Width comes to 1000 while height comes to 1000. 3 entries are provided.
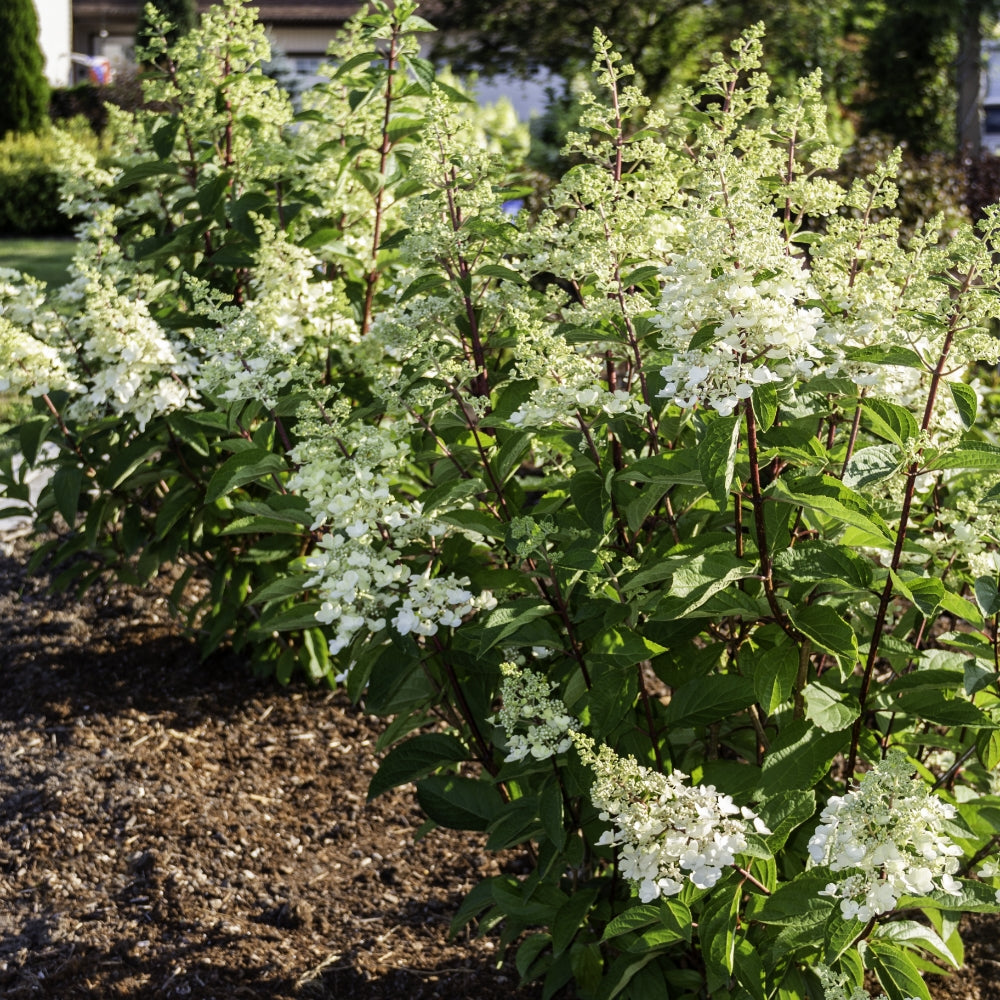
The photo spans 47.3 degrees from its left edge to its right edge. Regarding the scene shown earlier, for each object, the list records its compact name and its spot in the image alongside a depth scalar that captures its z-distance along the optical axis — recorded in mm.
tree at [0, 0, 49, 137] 17234
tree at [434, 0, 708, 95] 14422
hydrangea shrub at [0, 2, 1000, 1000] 1494
